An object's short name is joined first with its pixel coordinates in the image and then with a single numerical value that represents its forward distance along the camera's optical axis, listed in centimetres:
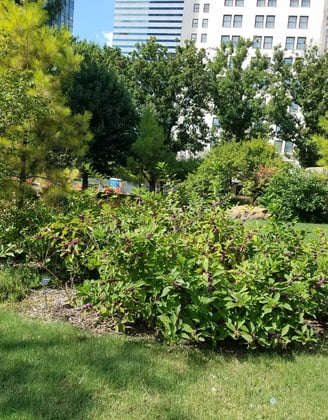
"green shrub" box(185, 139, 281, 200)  1881
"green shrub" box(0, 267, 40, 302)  411
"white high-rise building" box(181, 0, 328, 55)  5212
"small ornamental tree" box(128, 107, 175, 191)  2045
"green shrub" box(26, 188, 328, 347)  302
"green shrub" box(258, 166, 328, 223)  1404
